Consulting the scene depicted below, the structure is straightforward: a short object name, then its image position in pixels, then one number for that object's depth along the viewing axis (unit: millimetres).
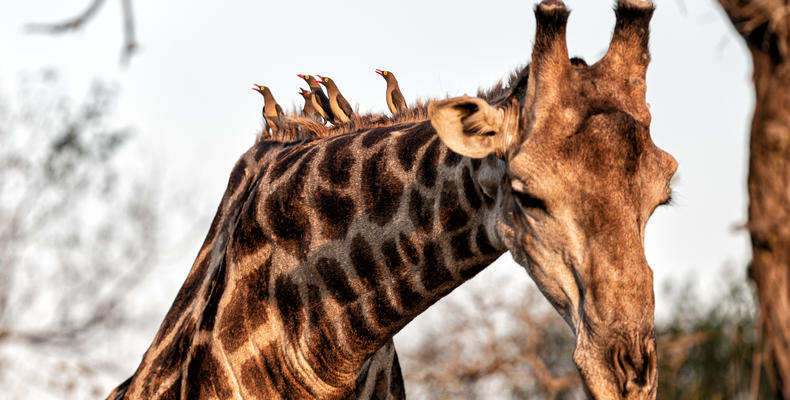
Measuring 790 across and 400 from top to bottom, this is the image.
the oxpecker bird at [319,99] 11984
